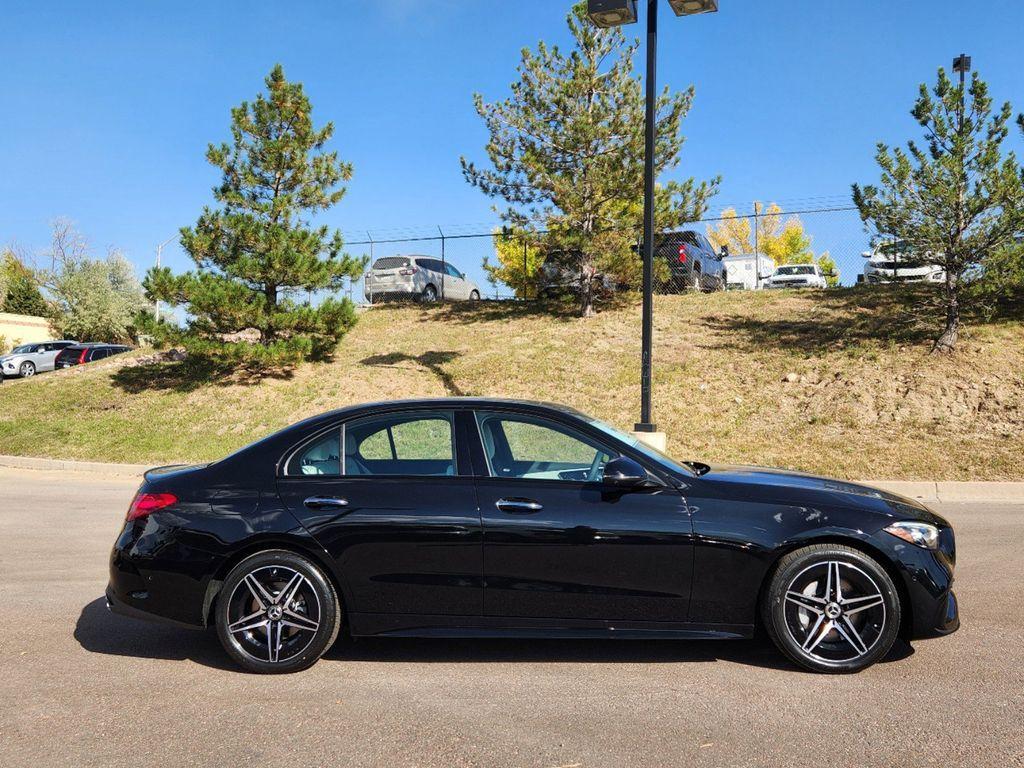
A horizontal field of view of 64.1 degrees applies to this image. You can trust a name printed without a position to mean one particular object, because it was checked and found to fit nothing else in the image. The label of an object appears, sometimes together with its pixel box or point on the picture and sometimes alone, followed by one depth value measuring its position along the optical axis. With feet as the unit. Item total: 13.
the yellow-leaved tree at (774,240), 198.85
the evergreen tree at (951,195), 48.93
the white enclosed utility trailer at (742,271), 105.29
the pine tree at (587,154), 69.00
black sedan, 14.14
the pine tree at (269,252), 60.59
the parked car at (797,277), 92.89
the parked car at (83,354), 107.76
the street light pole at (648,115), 36.01
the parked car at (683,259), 81.53
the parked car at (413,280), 90.79
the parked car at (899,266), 51.29
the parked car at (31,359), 109.50
